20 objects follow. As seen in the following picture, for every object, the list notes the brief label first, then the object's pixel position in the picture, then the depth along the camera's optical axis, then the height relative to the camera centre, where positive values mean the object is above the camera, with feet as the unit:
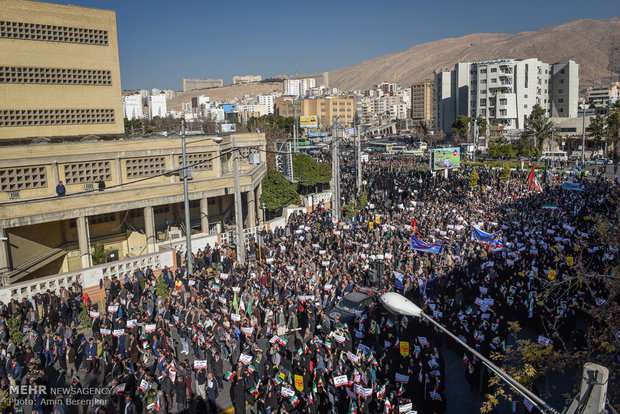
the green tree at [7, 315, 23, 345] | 53.52 -19.60
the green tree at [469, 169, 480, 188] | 142.79 -14.51
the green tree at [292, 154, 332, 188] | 147.02 -11.36
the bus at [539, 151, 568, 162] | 196.66 -12.99
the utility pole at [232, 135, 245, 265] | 74.84 -12.55
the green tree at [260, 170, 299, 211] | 113.70 -13.17
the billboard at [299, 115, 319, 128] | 377.30 +8.35
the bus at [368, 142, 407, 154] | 290.66 -10.69
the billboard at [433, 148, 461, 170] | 157.89 -9.29
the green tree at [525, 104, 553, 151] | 238.07 -2.13
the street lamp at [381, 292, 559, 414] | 19.48 -6.78
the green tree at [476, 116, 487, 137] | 303.44 +0.86
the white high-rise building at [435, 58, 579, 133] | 316.60 +22.43
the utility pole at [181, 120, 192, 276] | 69.72 -13.07
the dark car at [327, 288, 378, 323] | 55.47 -19.02
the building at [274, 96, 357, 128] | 550.36 +26.54
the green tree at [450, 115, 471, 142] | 318.45 +1.88
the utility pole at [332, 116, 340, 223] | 100.94 -9.30
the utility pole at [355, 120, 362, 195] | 137.29 -8.40
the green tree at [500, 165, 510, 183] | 150.34 -14.19
